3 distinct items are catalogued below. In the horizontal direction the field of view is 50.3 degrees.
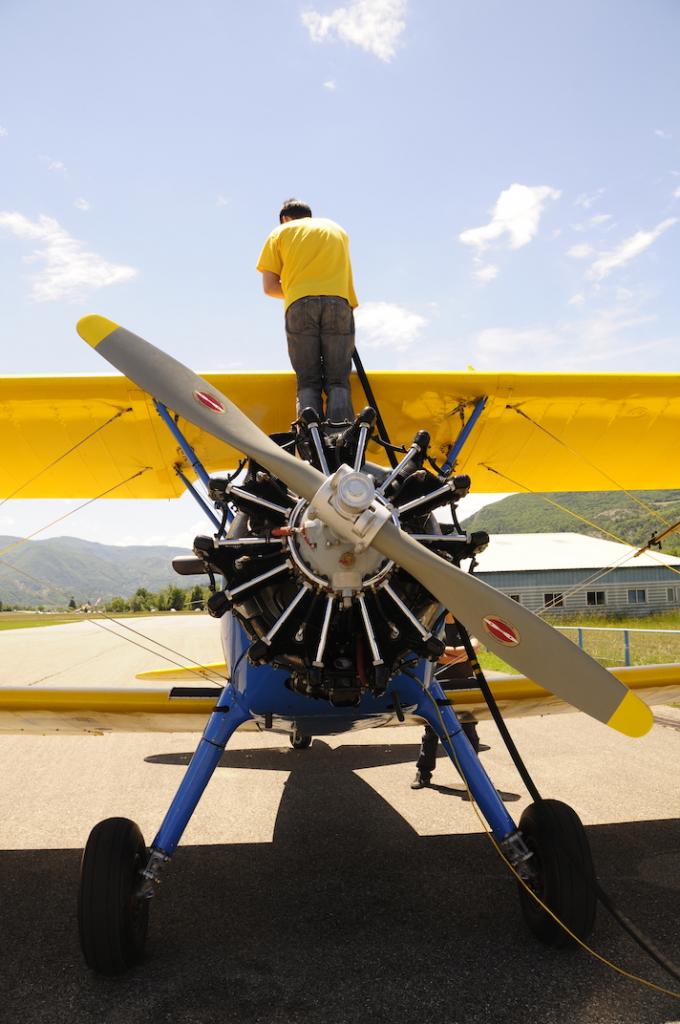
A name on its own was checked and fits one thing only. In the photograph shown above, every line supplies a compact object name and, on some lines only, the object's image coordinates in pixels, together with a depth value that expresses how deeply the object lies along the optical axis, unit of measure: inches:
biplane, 109.3
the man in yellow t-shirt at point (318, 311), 157.4
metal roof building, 1362.0
